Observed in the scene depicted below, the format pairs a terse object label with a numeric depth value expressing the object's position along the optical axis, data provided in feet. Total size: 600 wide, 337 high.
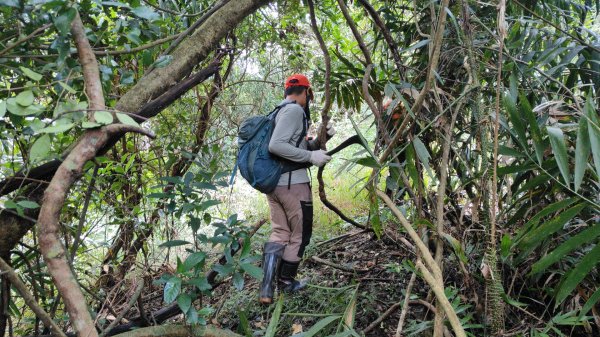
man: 9.39
